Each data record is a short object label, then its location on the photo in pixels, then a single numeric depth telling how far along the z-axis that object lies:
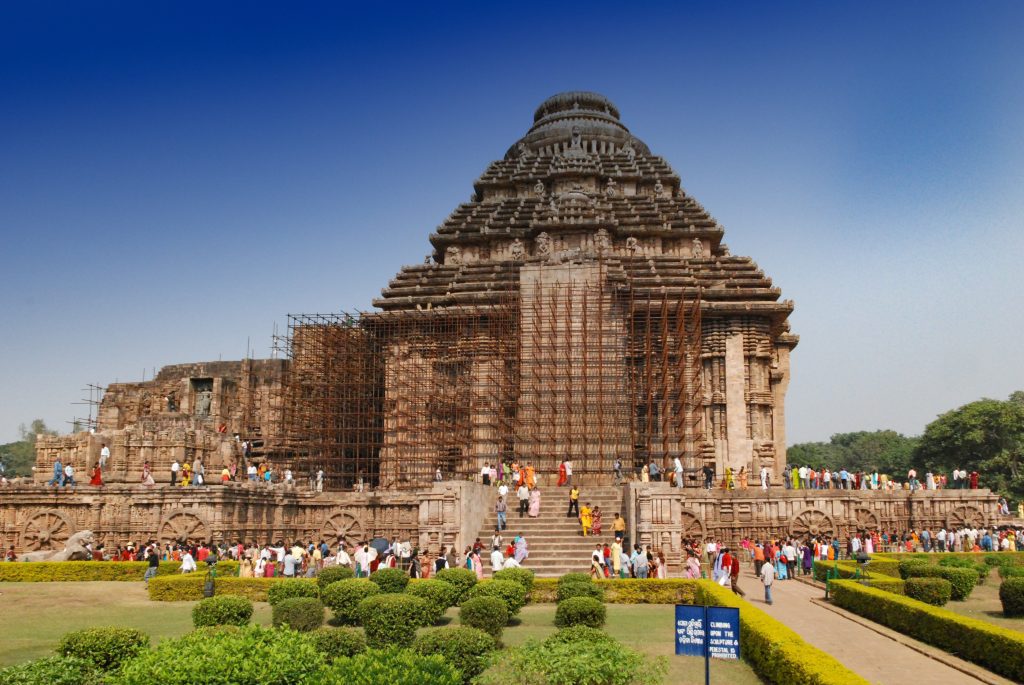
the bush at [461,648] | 10.43
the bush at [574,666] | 9.34
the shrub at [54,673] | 8.81
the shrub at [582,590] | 16.64
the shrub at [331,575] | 17.84
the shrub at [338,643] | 10.70
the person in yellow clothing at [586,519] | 23.73
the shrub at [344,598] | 15.70
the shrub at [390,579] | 17.42
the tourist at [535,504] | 24.95
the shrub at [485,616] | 13.12
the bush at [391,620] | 12.74
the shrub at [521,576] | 17.38
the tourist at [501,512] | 24.06
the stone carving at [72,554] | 23.28
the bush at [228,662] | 8.16
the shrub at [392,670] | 8.05
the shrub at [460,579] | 17.08
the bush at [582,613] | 14.32
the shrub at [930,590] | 17.78
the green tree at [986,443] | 52.84
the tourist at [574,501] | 24.64
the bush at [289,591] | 16.73
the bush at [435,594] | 14.52
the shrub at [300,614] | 14.19
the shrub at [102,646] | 10.04
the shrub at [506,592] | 14.93
